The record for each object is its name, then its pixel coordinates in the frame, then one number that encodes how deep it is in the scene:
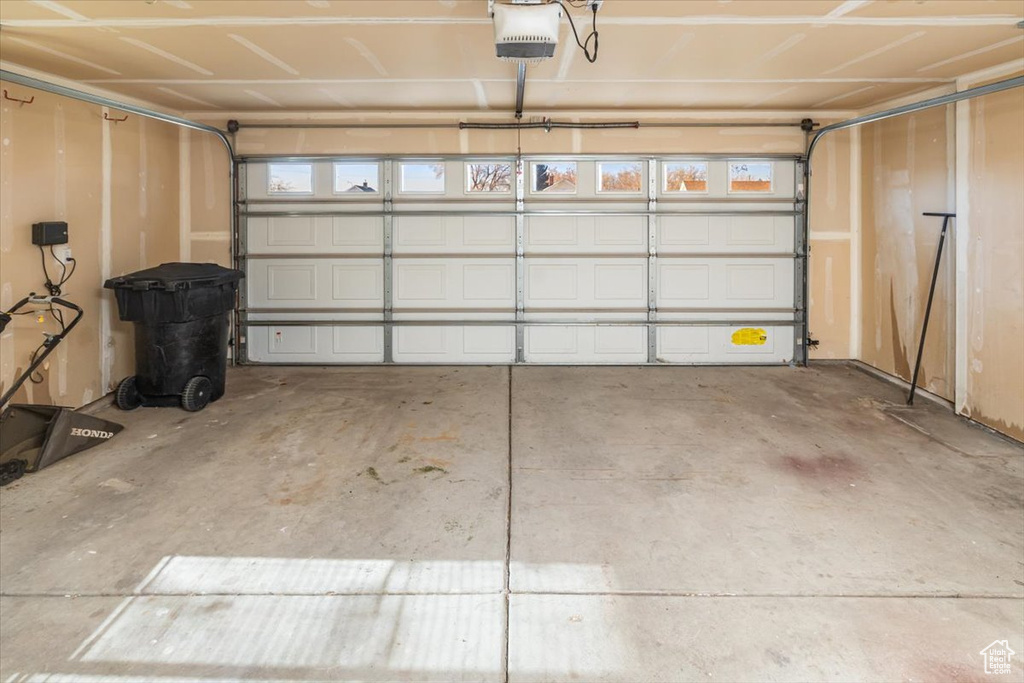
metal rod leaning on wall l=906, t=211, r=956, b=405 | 4.58
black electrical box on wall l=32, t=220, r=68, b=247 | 3.89
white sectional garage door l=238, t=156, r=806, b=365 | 5.99
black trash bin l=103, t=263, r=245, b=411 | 4.29
